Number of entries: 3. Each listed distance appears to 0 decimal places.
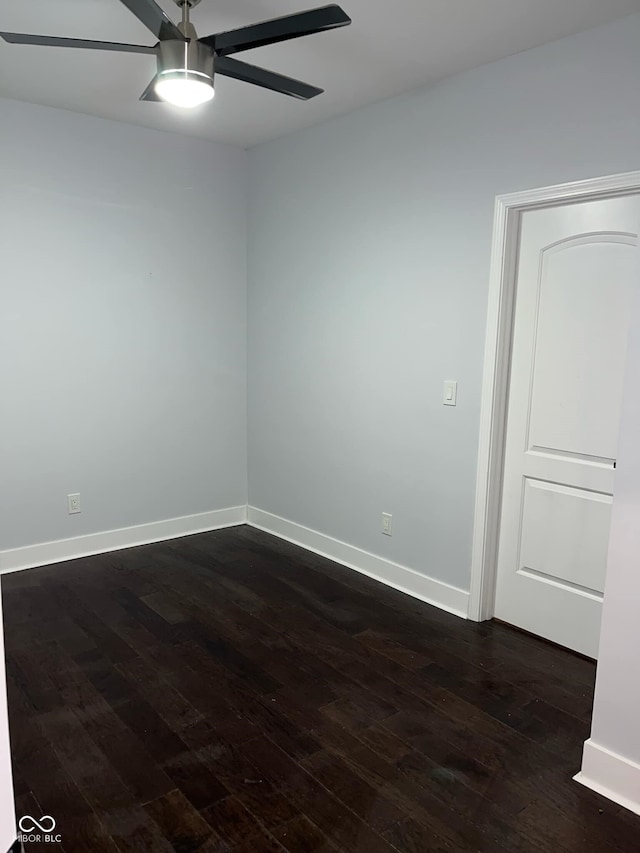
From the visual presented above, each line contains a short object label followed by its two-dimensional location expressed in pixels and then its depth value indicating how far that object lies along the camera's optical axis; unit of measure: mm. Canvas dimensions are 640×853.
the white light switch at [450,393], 3254
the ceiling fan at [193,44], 1946
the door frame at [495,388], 2928
